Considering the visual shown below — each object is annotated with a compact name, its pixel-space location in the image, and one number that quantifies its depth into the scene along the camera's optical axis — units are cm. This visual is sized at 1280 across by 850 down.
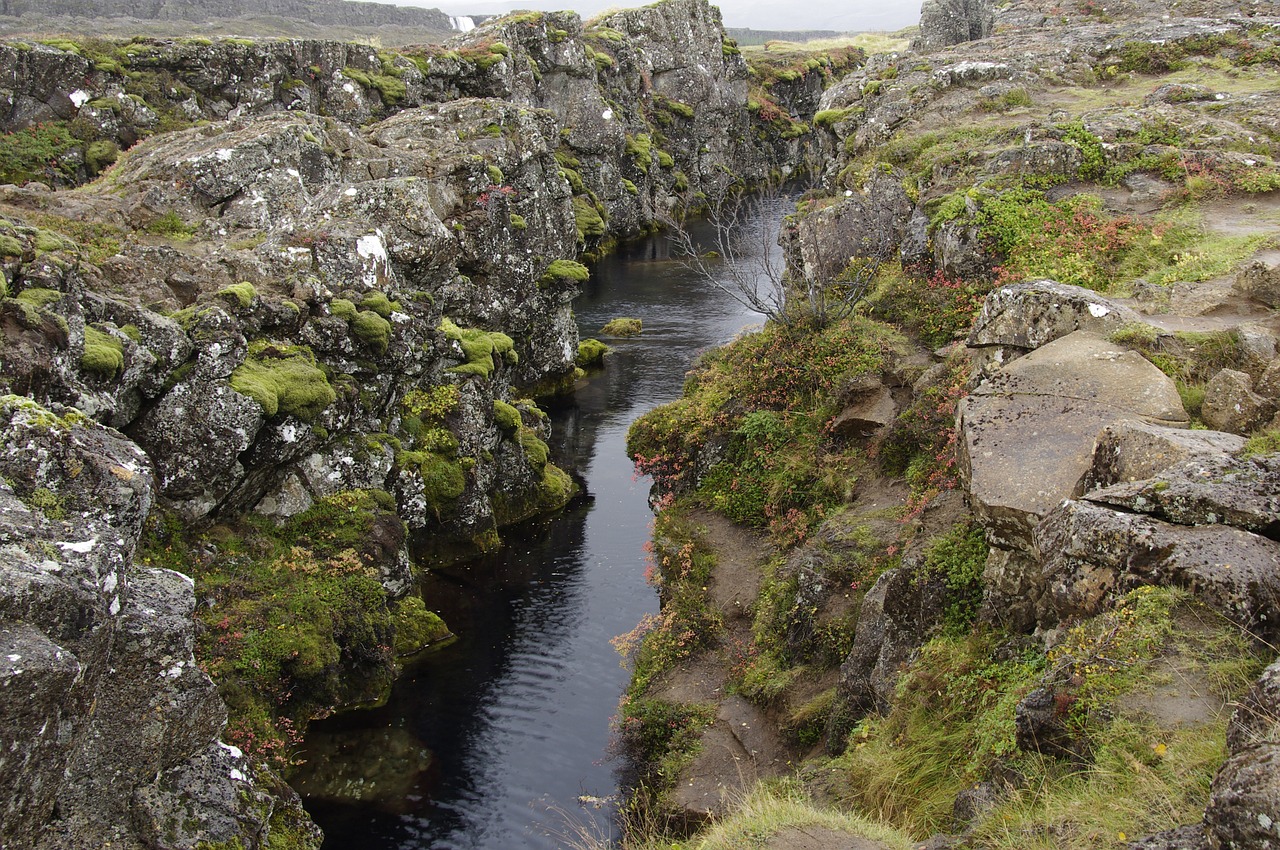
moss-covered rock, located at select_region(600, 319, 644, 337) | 5725
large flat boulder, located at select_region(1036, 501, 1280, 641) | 918
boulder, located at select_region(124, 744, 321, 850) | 1639
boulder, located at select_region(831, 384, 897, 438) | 2416
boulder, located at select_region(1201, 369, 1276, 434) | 1295
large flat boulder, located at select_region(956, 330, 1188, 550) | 1315
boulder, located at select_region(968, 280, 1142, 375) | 1644
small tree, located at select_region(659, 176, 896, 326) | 2852
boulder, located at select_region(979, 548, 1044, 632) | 1288
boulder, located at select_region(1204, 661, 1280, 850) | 639
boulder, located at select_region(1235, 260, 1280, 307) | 1708
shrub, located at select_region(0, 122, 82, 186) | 4150
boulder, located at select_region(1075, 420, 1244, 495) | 1131
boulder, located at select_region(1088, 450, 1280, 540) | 987
